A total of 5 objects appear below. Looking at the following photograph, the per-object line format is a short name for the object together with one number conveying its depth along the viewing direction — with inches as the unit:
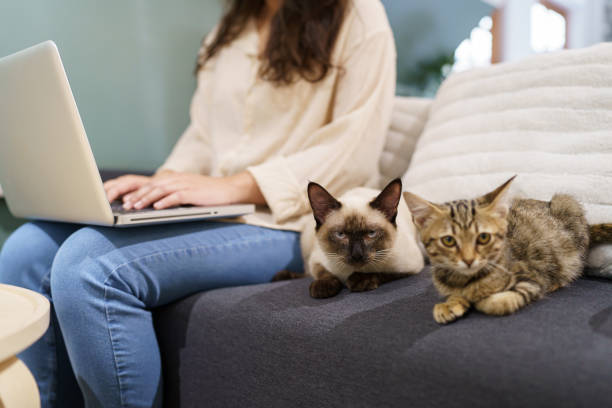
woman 36.1
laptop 31.0
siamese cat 36.2
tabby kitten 27.3
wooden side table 22.8
